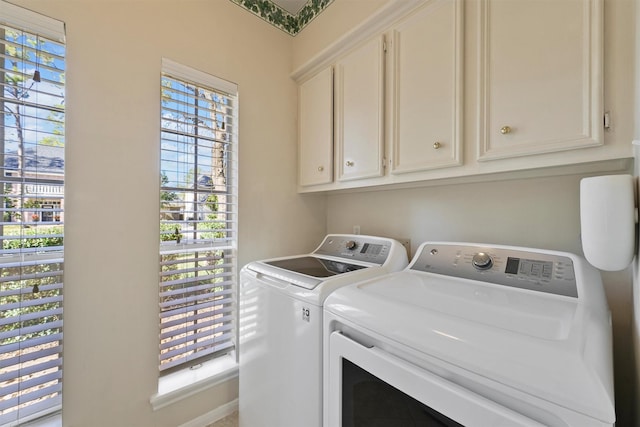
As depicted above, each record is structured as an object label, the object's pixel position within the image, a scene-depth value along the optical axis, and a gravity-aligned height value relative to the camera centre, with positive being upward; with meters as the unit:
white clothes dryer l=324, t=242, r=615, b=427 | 0.48 -0.30
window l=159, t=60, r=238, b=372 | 1.43 -0.02
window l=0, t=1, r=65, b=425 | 1.05 +0.00
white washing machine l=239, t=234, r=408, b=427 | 0.98 -0.49
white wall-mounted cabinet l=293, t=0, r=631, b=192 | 0.82 +0.49
